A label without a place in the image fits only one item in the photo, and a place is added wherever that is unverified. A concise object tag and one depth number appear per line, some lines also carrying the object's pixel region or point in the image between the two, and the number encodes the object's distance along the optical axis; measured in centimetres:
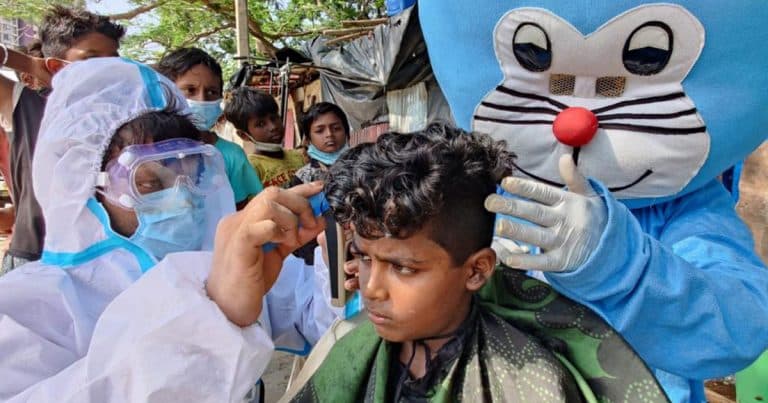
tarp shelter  410
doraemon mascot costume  92
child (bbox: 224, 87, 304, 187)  346
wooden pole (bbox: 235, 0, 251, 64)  583
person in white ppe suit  90
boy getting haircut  86
